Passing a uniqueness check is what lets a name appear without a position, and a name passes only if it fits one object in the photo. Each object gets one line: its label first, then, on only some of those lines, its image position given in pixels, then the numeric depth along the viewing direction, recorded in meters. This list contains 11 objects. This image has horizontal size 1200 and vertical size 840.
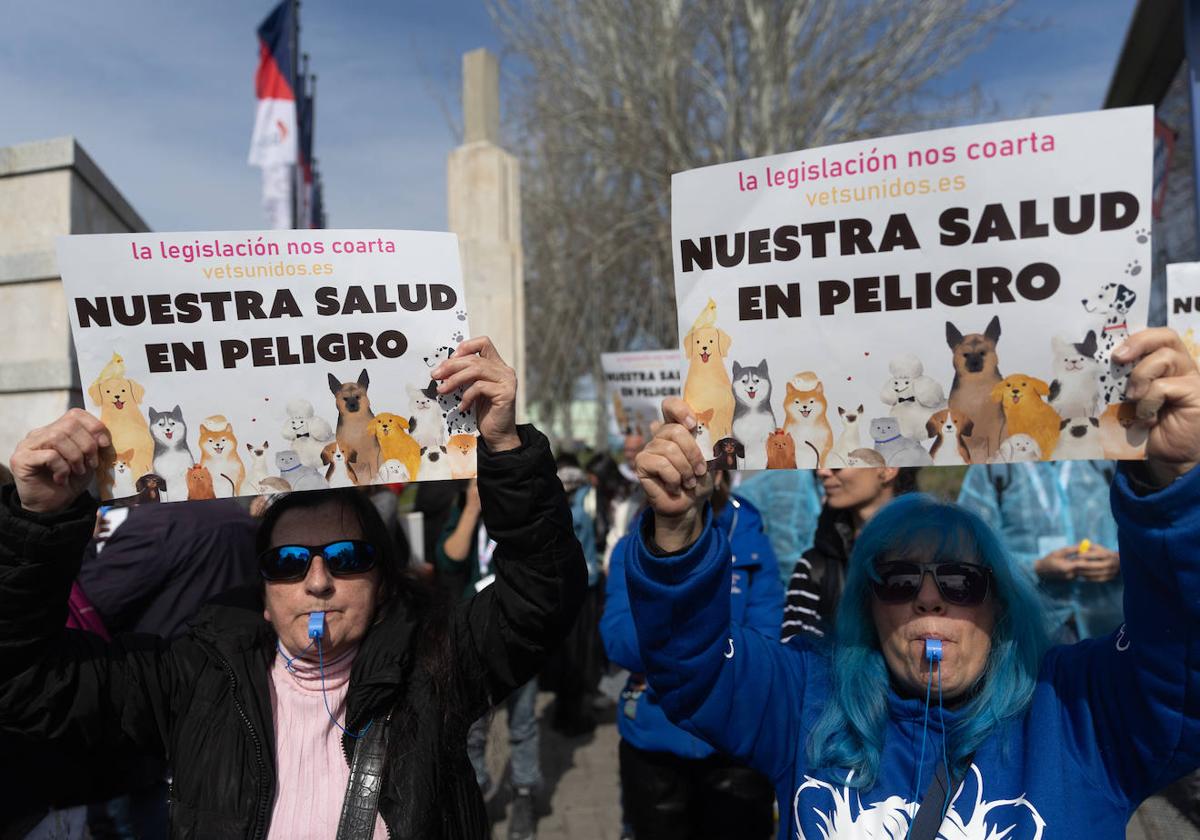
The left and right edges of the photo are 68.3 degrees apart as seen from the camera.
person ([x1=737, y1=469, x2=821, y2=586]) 4.59
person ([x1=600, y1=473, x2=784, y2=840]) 2.95
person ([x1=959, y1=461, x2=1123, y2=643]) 3.53
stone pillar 8.25
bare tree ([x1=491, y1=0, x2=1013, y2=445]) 14.30
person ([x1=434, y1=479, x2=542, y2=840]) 4.45
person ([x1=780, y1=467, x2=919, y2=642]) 2.94
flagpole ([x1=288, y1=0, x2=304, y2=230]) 11.10
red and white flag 10.71
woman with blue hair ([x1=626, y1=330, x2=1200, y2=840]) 1.42
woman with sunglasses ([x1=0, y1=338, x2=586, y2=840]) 1.77
